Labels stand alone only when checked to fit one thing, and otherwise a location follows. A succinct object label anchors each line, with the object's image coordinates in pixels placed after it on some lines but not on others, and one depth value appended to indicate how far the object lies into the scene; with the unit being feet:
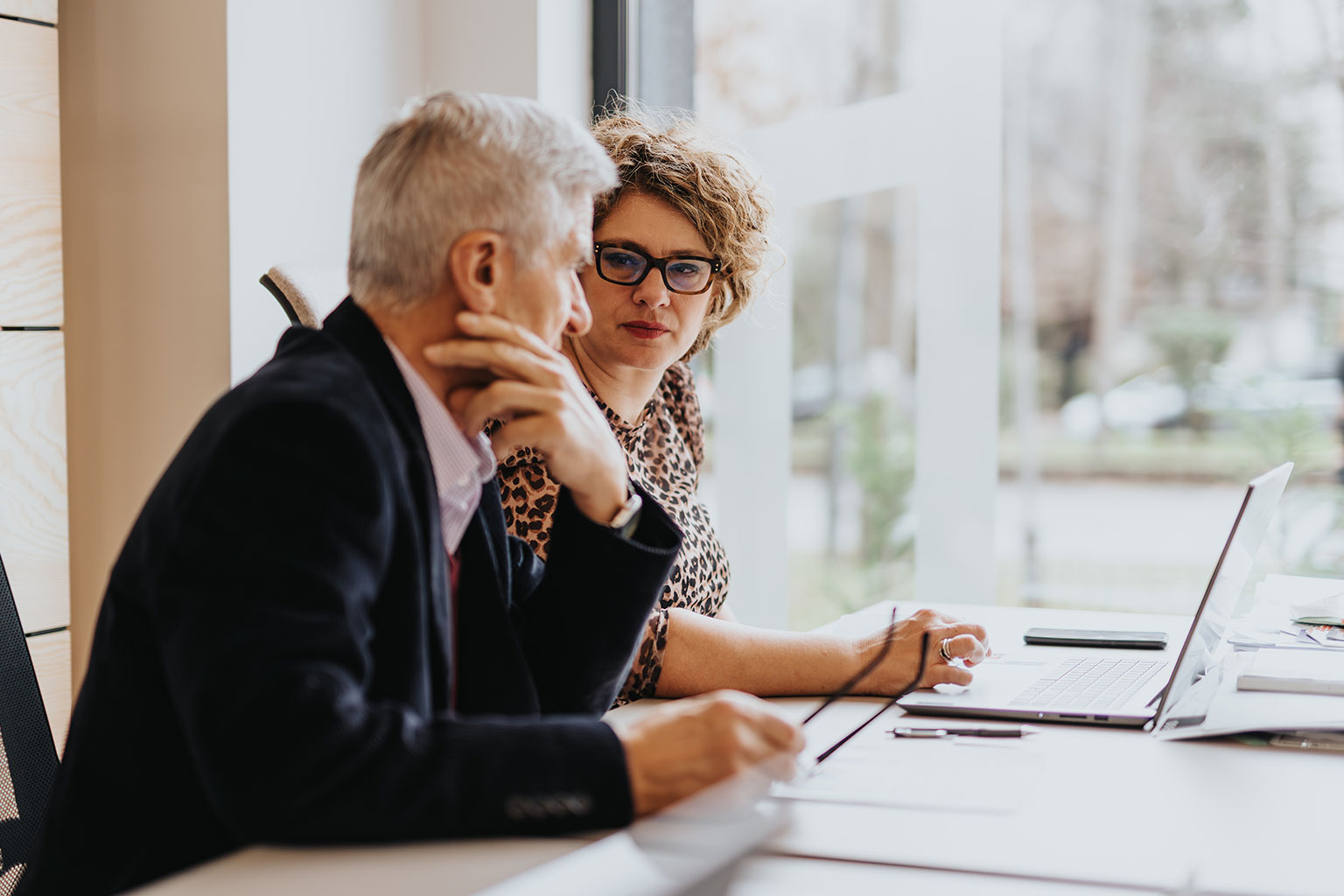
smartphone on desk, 5.38
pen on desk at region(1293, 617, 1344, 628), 5.44
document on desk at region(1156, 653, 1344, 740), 3.84
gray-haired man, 2.56
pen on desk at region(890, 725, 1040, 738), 3.98
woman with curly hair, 4.75
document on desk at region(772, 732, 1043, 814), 3.32
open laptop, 4.06
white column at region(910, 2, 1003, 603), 9.09
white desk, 2.68
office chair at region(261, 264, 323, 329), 5.30
